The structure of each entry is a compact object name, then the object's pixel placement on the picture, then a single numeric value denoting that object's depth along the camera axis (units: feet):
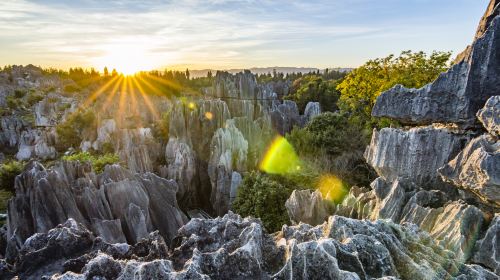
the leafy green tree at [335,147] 67.87
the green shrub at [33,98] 234.58
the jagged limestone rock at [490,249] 24.07
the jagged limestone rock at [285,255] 15.90
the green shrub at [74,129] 123.75
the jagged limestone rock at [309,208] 40.29
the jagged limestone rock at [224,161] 71.51
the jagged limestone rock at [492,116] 27.35
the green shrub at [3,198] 51.30
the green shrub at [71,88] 312.50
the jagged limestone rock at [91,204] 35.29
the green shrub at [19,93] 250.49
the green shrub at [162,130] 94.75
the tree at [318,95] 154.51
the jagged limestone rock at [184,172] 74.69
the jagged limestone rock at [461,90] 33.27
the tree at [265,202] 54.29
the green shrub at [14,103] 215.22
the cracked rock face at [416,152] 35.06
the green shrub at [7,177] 65.51
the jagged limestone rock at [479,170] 25.16
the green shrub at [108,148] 100.32
